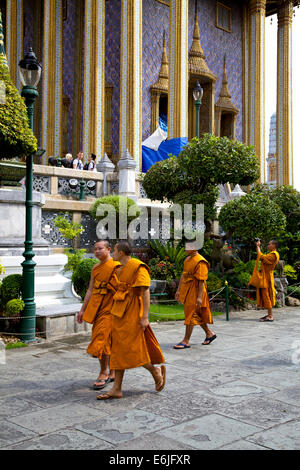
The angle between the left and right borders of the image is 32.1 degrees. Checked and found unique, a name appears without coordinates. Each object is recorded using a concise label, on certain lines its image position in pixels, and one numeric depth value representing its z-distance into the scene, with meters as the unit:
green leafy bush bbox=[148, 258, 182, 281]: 14.40
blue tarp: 20.36
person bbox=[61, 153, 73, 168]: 16.91
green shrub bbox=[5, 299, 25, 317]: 8.56
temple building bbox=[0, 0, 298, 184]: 21.17
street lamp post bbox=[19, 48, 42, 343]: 8.58
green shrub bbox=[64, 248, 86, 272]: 12.17
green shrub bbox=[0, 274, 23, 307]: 8.89
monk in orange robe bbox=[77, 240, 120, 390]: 6.07
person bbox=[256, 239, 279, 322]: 11.83
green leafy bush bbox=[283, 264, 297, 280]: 17.25
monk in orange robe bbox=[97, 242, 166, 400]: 5.56
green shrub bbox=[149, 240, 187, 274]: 14.88
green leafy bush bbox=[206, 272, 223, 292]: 13.60
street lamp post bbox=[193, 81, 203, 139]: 16.28
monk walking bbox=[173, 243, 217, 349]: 8.40
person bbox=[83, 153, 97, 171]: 18.31
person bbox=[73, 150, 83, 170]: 17.72
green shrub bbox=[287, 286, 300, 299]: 16.00
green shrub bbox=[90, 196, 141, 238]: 14.44
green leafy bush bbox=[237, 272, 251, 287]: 14.31
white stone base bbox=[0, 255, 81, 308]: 10.08
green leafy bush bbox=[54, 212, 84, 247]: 13.93
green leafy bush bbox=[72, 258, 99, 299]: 10.30
